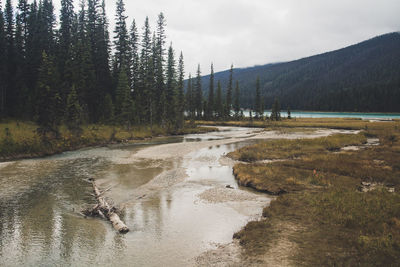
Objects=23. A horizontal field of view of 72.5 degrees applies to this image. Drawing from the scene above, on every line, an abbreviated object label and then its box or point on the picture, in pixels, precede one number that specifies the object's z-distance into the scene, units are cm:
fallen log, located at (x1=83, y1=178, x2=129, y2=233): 1210
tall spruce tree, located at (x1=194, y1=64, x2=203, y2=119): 10369
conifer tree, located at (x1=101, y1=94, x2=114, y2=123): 5217
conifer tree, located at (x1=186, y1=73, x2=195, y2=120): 9602
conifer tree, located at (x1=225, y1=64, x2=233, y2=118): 10880
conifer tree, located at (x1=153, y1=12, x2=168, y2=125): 6456
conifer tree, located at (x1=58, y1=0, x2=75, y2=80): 5494
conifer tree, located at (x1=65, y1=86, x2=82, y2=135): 4038
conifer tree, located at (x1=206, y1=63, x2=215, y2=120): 10756
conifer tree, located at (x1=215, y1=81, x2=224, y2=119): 10538
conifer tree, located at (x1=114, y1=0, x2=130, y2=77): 6419
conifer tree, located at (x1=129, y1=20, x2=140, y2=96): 6367
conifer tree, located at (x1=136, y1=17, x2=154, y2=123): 5750
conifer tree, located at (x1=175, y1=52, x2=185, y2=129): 6412
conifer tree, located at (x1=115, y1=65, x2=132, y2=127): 5209
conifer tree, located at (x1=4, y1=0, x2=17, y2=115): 5528
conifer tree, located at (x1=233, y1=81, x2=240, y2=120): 11050
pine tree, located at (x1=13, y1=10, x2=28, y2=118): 5156
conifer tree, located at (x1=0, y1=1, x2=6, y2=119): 5226
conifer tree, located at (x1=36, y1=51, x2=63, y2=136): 3494
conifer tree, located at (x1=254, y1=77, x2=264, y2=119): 11194
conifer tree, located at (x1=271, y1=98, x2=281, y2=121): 10664
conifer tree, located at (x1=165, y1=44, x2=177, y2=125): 6475
